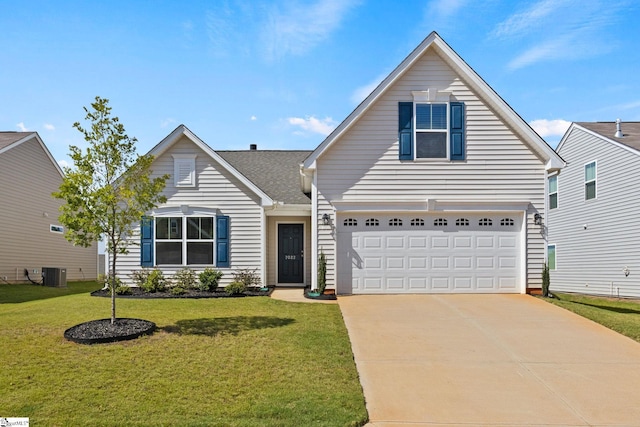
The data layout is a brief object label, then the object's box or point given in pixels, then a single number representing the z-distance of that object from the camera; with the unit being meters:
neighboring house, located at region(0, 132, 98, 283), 18.58
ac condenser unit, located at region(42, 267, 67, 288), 19.44
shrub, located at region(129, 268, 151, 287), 14.10
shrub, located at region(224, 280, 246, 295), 13.48
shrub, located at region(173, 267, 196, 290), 14.00
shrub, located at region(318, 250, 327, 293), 12.78
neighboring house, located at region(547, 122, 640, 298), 16.94
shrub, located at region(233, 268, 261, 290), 14.16
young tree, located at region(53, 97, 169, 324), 8.19
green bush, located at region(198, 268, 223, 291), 13.85
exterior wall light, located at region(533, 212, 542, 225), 13.06
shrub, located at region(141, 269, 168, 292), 13.66
